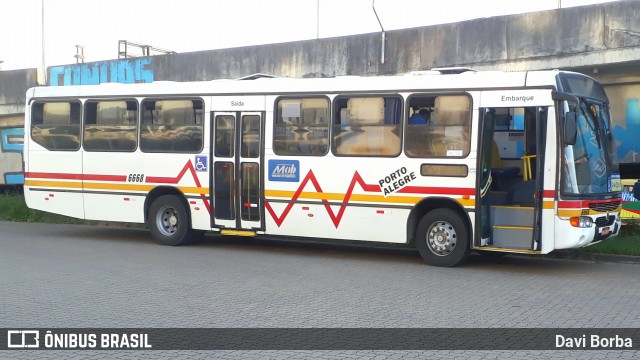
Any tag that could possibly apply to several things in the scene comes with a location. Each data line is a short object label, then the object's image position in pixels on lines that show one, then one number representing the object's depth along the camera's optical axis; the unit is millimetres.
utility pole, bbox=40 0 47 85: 23750
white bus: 11305
